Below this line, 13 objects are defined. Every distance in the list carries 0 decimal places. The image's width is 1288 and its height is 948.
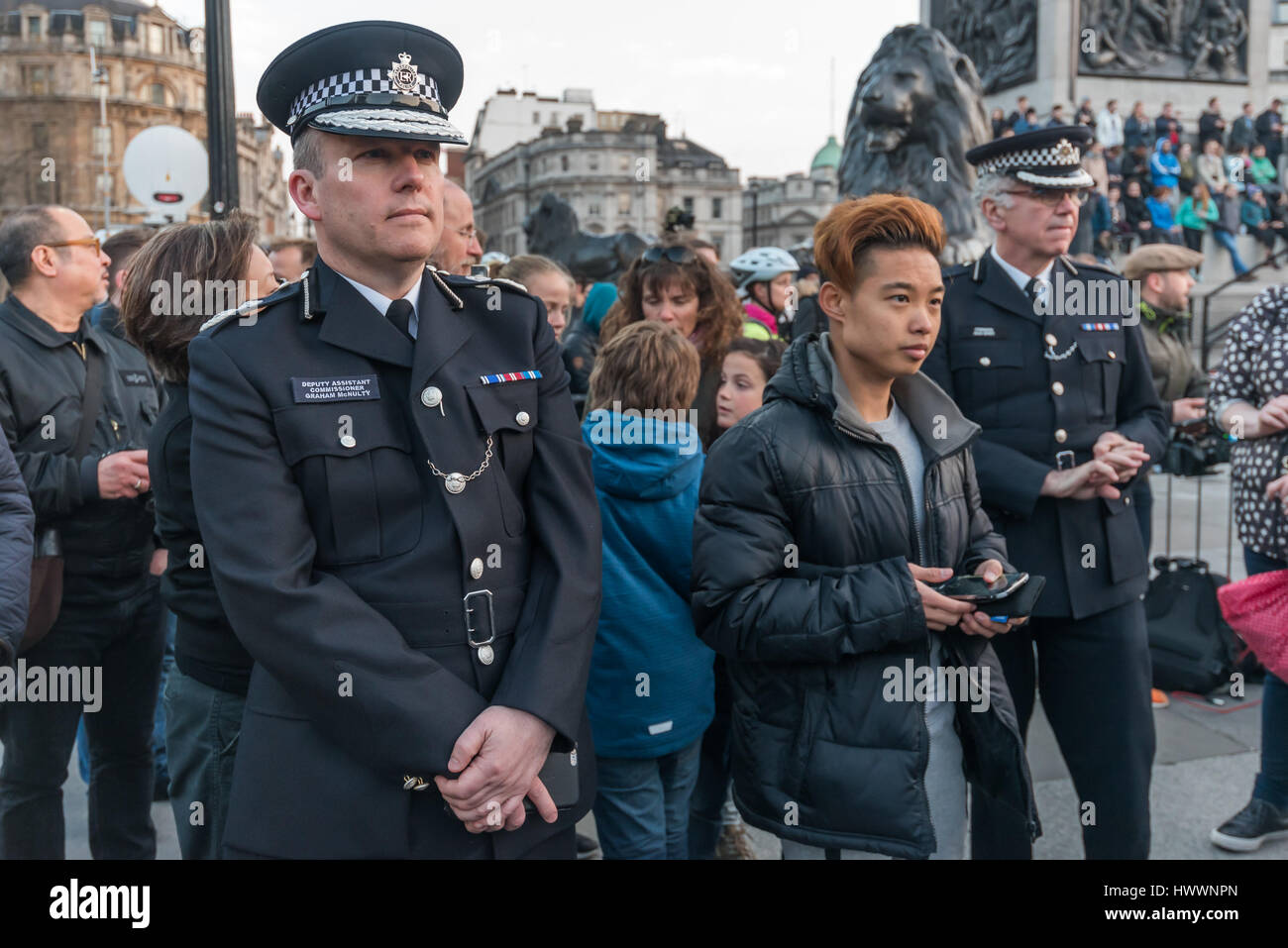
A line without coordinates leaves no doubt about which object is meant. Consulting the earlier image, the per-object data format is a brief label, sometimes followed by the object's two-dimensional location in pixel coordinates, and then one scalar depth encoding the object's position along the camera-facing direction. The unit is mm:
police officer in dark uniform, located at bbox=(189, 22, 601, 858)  2002
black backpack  5465
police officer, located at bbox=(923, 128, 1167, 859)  3346
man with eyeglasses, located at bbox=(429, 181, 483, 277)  4441
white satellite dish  9195
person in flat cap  6277
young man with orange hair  2480
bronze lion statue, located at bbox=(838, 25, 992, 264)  9414
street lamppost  5578
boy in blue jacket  3240
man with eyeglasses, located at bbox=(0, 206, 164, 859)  3357
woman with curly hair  4457
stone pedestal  16641
